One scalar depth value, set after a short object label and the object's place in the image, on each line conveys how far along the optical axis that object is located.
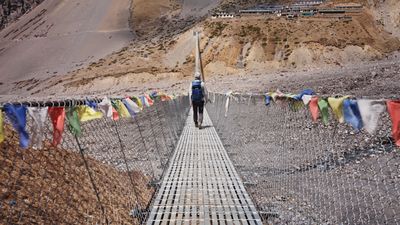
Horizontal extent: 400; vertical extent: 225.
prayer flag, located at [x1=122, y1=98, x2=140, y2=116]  5.59
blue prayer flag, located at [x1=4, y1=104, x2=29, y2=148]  3.02
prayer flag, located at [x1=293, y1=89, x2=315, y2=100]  5.04
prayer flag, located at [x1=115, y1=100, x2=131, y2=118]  5.22
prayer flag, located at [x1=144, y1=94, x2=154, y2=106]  7.78
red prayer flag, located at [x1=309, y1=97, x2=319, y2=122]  4.62
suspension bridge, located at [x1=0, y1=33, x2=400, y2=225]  4.46
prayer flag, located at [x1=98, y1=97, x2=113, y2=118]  4.59
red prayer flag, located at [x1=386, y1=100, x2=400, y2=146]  3.44
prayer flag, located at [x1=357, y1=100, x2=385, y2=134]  3.58
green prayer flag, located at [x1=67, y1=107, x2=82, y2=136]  3.52
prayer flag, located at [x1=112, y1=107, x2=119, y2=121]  4.90
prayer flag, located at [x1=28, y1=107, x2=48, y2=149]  3.19
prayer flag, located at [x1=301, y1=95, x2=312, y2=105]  4.79
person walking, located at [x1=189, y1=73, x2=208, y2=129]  9.15
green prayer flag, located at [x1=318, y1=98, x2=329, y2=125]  4.30
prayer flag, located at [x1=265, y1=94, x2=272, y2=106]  6.72
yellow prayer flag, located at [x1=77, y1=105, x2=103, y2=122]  3.72
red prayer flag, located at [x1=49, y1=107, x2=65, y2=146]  3.36
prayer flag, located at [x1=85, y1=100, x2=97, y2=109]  4.09
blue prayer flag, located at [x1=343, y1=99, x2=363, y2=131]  3.77
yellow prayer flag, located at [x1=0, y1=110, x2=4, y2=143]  2.95
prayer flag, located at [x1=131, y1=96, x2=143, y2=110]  6.41
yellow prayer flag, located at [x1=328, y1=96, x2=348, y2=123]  3.91
